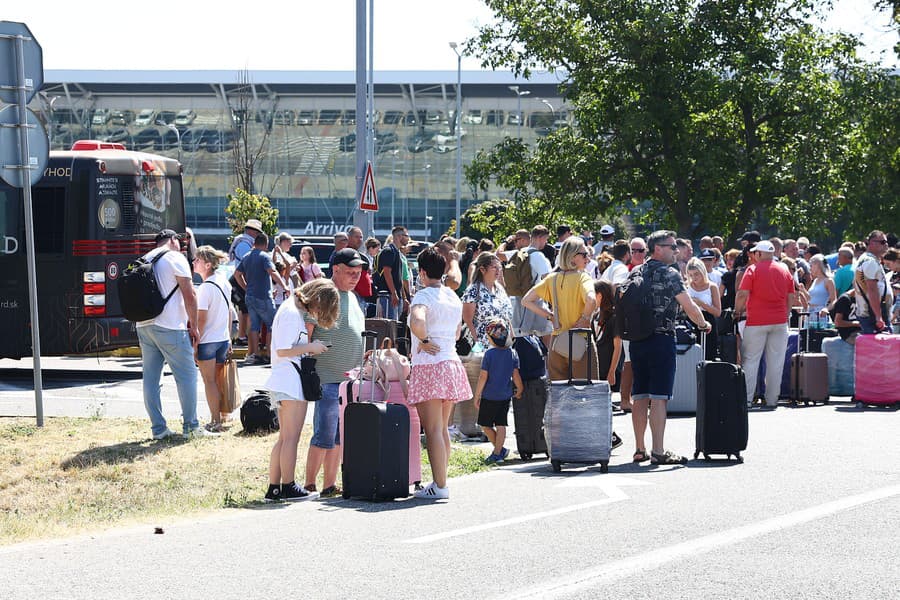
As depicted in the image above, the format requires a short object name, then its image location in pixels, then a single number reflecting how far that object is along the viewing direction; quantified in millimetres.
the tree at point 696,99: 31922
